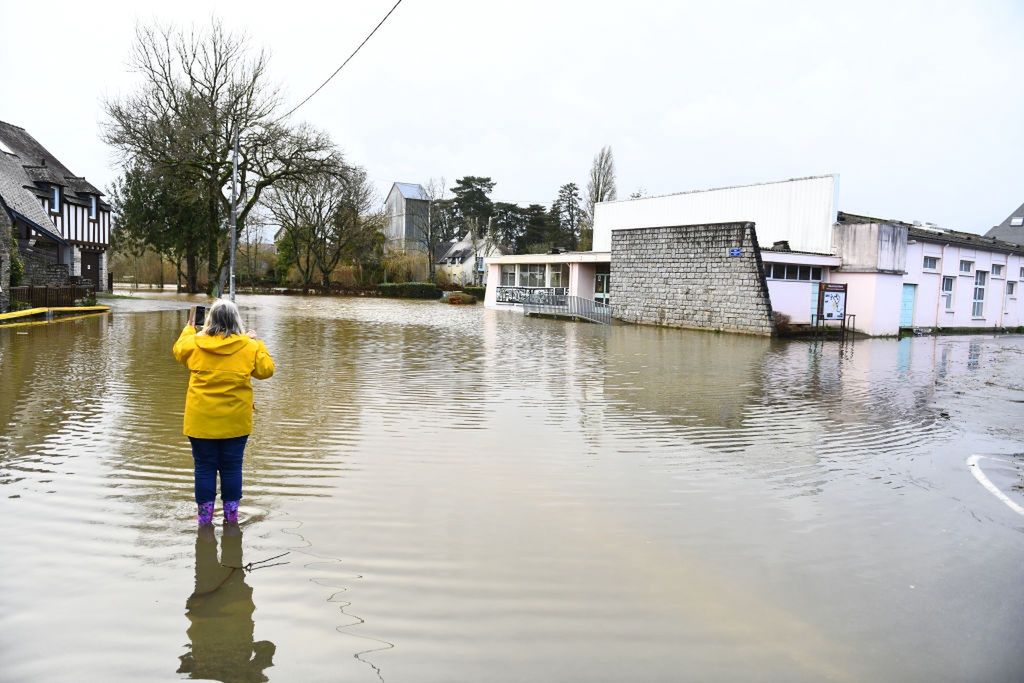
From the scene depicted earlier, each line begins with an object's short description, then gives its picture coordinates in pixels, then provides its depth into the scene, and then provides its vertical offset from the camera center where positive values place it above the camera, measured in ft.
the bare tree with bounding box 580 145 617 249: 211.20 +32.38
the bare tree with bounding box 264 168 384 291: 205.36 +18.19
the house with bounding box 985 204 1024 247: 164.86 +17.89
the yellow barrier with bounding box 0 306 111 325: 68.49 -3.55
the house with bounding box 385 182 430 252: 285.43 +30.08
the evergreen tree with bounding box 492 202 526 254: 260.83 +24.19
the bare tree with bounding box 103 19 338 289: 126.82 +25.15
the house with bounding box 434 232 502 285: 241.55 +11.26
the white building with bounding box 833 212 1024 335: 99.50 +4.41
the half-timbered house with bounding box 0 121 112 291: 99.09 +10.40
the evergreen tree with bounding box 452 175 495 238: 262.67 +32.05
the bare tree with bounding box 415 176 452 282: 237.66 +22.77
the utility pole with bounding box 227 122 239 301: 72.82 +7.78
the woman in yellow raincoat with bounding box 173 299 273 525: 16.58 -2.46
